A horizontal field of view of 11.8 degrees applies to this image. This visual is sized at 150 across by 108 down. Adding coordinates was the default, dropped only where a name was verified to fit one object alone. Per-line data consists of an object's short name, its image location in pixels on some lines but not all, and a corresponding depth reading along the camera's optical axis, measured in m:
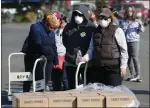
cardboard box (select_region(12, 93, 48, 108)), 6.62
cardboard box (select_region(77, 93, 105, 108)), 6.67
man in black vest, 9.79
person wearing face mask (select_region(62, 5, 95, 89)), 11.00
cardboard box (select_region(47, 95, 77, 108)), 6.67
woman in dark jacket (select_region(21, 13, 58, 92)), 11.38
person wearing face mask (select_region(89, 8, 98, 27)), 13.18
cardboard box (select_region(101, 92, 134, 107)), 6.76
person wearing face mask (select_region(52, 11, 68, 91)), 12.66
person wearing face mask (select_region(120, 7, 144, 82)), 16.49
